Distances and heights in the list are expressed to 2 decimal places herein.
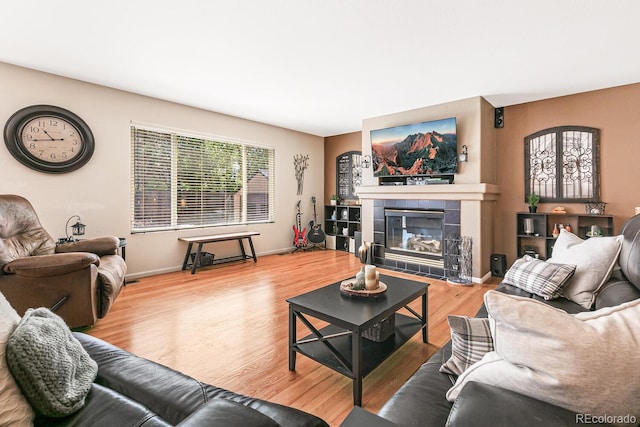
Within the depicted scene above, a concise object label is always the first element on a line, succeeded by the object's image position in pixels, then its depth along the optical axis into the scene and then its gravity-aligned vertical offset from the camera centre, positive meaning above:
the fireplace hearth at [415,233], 4.42 -0.29
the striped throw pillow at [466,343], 1.07 -0.46
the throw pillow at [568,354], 0.64 -0.32
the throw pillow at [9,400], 0.72 -0.45
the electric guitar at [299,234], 6.33 -0.40
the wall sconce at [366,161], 5.32 +0.95
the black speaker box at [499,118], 4.56 +1.46
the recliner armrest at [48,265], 2.33 -0.38
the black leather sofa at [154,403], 0.76 -0.56
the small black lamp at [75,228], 3.55 -0.14
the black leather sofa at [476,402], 0.65 -0.44
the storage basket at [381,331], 2.06 -0.80
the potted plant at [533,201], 4.18 +0.18
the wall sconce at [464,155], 4.23 +0.84
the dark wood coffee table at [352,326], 1.68 -0.73
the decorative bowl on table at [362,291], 2.05 -0.52
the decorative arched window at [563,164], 3.96 +0.69
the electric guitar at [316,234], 6.45 -0.40
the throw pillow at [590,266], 1.91 -0.34
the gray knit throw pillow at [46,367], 0.77 -0.41
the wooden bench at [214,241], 4.47 -0.43
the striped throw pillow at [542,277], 2.04 -0.45
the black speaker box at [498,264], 4.40 -0.73
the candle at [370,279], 2.12 -0.45
